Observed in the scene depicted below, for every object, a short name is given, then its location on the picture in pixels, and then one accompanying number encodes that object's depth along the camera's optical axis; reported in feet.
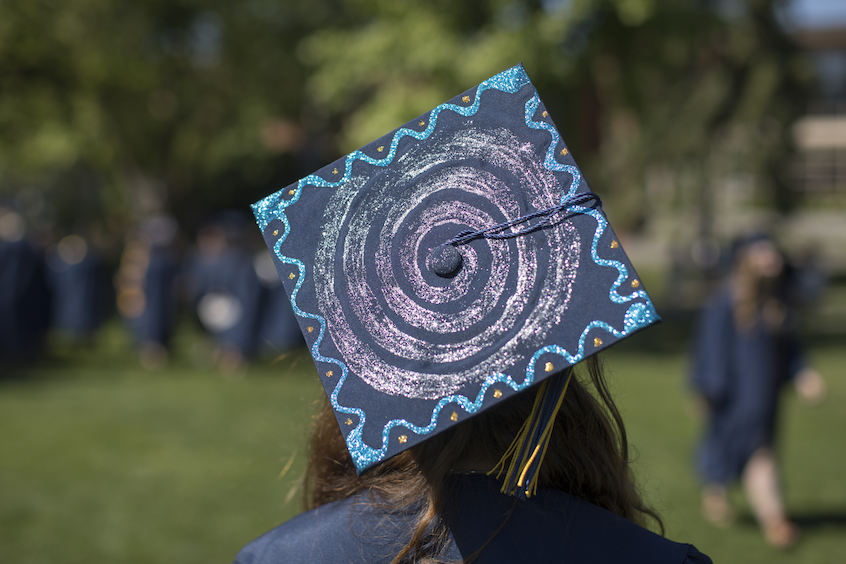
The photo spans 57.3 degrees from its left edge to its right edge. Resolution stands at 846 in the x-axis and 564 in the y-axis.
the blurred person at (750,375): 15.97
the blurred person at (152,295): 37.68
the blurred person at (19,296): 37.42
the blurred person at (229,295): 37.04
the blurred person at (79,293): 42.86
